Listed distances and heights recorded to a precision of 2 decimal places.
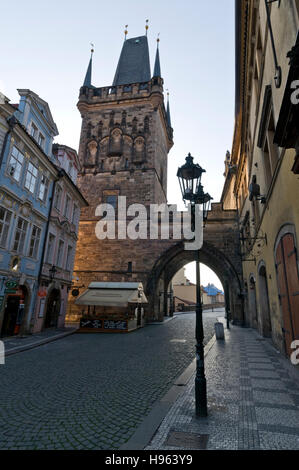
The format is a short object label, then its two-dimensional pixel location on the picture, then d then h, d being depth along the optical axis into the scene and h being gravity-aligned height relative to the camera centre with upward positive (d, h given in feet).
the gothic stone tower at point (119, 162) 73.46 +48.07
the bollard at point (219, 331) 38.86 -2.83
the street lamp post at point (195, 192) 14.90 +7.40
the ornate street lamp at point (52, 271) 49.11 +6.41
